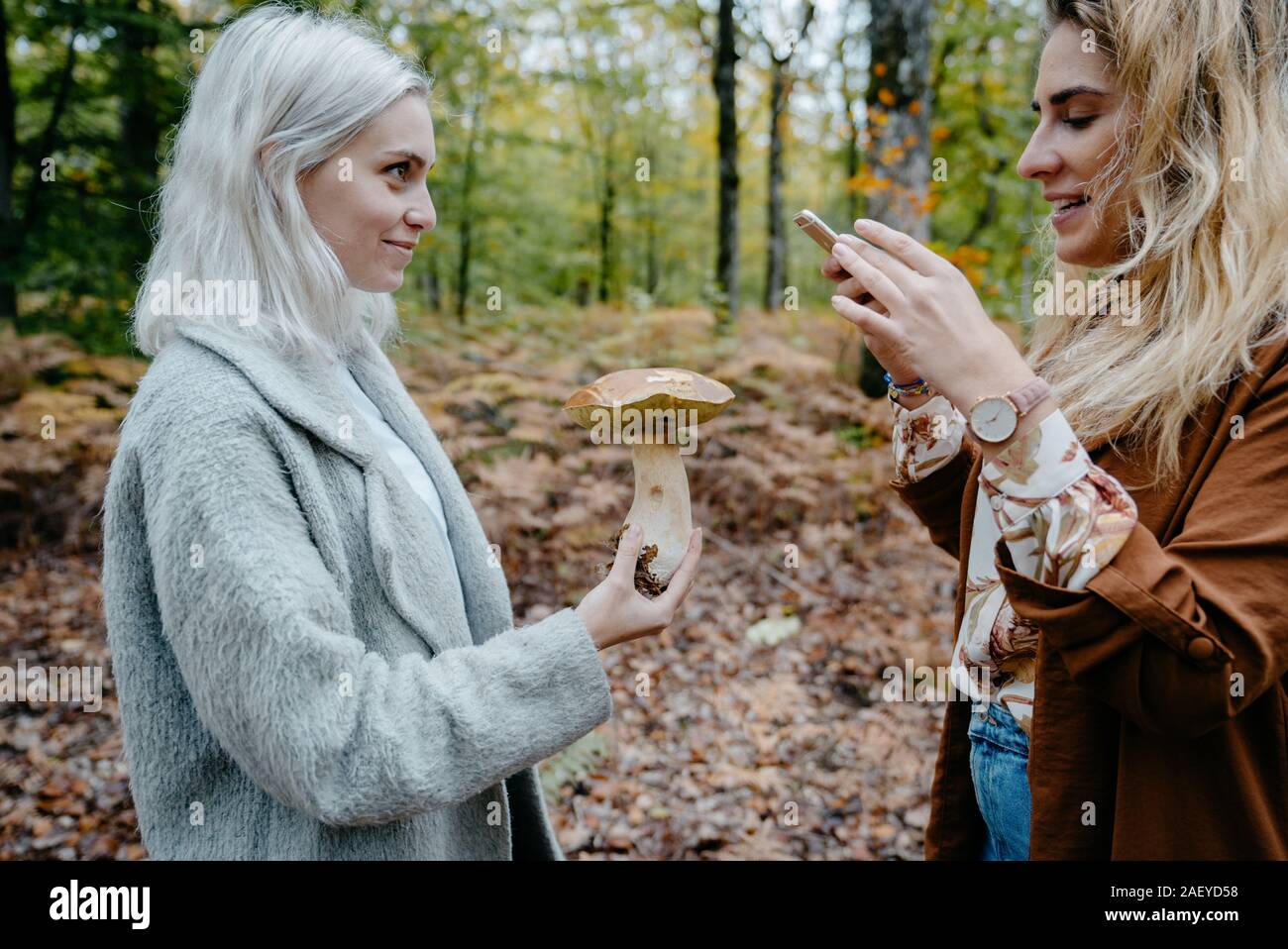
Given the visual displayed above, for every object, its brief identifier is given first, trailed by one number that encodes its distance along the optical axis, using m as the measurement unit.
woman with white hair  1.30
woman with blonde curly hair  1.24
